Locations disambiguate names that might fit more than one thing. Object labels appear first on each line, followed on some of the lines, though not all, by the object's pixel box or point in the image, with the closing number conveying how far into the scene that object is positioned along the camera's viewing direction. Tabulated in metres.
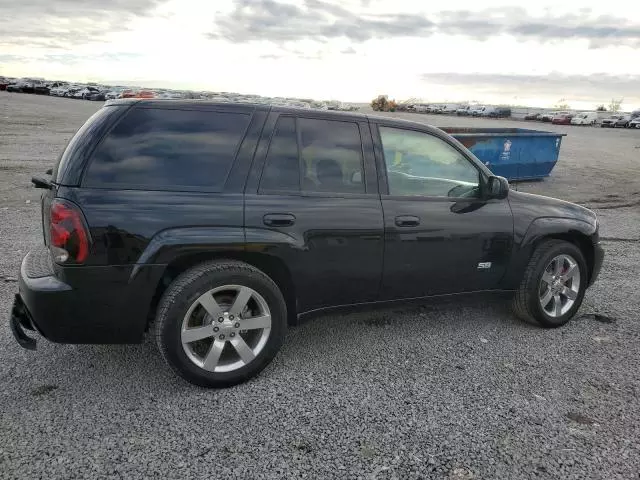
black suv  3.05
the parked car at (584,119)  56.92
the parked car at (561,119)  57.53
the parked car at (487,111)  73.69
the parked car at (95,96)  70.36
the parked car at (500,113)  72.50
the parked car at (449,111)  80.87
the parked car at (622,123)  53.74
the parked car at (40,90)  73.61
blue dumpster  12.34
